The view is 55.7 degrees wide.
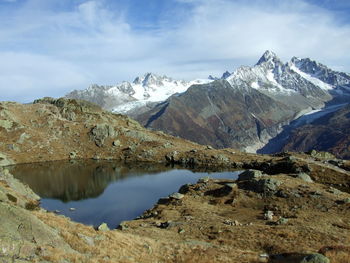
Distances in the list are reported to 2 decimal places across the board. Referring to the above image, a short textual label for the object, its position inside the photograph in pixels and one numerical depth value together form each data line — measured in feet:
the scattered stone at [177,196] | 218.89
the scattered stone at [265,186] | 202.69
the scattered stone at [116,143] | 470.19
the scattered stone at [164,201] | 222.48
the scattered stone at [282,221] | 149.54
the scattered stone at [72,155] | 443.57
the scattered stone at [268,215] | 165.14
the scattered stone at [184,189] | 241.47
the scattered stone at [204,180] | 249.30
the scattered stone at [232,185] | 216.86
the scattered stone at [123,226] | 152.66
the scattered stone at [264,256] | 95.46
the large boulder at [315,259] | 78.59
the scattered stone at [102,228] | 115.24
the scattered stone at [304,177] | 235.89
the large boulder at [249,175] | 234.79
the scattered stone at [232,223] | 152.66
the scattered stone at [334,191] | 196.67
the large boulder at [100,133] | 474.25
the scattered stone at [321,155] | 407.03
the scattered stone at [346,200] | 174.28
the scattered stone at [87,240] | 88.07
